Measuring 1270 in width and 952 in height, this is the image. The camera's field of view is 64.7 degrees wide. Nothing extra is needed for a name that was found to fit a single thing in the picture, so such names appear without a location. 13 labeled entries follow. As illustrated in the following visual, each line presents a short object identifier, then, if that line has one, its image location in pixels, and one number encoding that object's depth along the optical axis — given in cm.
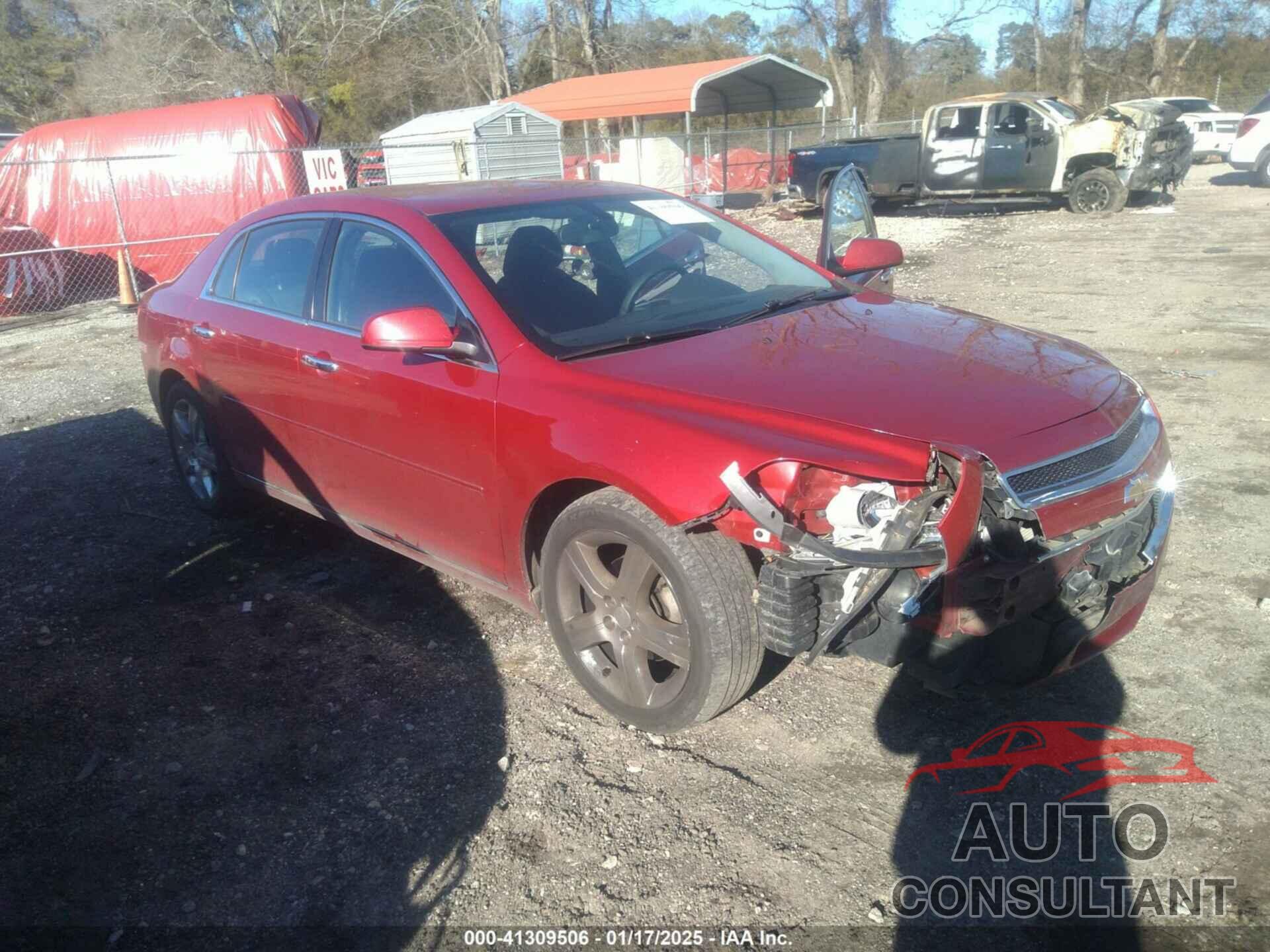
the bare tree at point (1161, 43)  3647
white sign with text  1446
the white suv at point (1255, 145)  2041
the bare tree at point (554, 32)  3834
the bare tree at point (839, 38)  3750
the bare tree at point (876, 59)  3712
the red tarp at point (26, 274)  1367
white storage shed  1795
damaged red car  275
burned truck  1739
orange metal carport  2431
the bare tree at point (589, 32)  3841
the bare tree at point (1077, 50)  3444
